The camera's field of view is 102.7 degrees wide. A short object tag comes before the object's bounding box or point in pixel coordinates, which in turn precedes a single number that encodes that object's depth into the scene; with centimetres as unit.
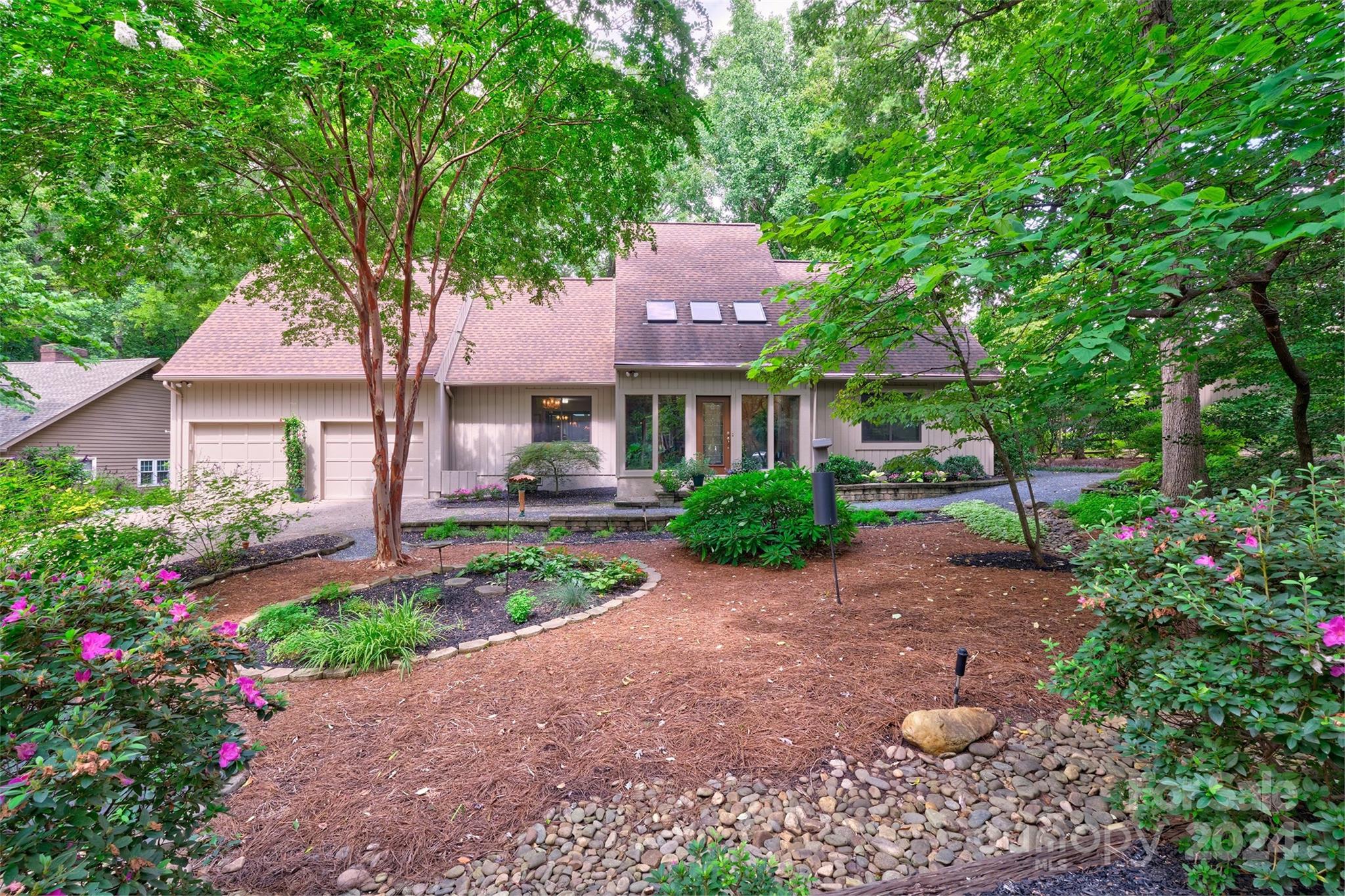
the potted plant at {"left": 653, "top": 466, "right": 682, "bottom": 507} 1049
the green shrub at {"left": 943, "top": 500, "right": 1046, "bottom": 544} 666
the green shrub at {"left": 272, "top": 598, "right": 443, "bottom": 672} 343
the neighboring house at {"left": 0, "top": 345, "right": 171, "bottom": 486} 1330
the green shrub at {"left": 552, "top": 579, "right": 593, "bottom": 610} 443
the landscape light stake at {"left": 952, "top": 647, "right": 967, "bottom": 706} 256
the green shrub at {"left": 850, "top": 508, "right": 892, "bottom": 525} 826
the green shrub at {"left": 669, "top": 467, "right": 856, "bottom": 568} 577
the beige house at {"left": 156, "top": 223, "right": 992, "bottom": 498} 1126
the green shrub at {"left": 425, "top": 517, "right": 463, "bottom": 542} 816
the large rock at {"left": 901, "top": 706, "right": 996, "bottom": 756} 236
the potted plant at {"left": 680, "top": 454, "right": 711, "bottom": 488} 1059
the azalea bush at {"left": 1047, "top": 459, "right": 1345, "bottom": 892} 145
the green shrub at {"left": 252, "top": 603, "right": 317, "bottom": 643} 389
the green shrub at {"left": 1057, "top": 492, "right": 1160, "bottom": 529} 618
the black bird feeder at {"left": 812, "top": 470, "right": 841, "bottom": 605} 446
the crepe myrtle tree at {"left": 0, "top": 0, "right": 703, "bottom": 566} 379
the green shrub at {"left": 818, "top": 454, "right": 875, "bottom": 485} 1135
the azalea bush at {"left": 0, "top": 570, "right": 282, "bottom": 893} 103
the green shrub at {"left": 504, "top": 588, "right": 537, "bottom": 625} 412
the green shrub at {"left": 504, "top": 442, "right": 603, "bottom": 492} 1115
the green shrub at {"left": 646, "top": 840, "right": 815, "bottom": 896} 158
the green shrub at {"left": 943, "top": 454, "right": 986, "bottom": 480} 1189
